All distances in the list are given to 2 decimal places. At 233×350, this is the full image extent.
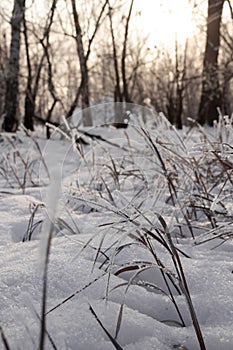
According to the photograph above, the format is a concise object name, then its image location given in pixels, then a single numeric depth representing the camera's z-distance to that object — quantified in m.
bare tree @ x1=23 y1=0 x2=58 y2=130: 5.51
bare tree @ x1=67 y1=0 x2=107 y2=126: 4.78
